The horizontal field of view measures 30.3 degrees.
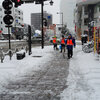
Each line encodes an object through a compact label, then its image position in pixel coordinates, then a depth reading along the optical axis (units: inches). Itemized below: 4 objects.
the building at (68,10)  6845.5
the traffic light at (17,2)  472.2
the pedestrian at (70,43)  513.0
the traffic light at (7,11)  439.5
